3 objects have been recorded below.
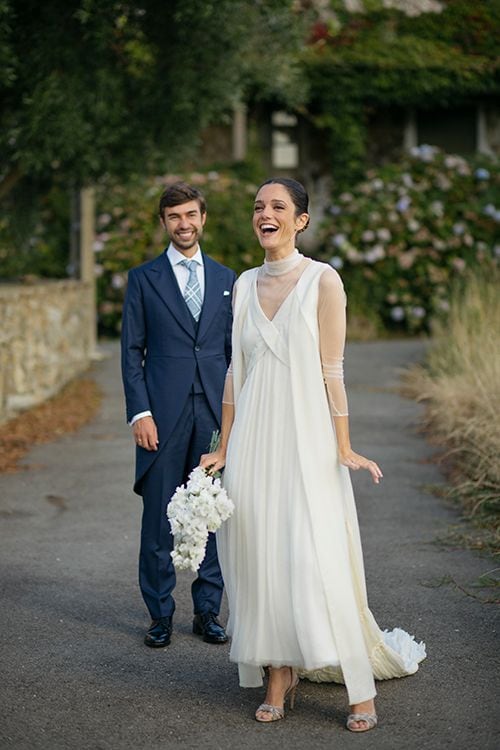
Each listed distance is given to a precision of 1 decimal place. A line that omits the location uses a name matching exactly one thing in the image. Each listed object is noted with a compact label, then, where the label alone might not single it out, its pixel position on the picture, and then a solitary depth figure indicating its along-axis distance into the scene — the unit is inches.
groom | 217.0
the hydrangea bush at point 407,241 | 778.8
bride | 169.5
